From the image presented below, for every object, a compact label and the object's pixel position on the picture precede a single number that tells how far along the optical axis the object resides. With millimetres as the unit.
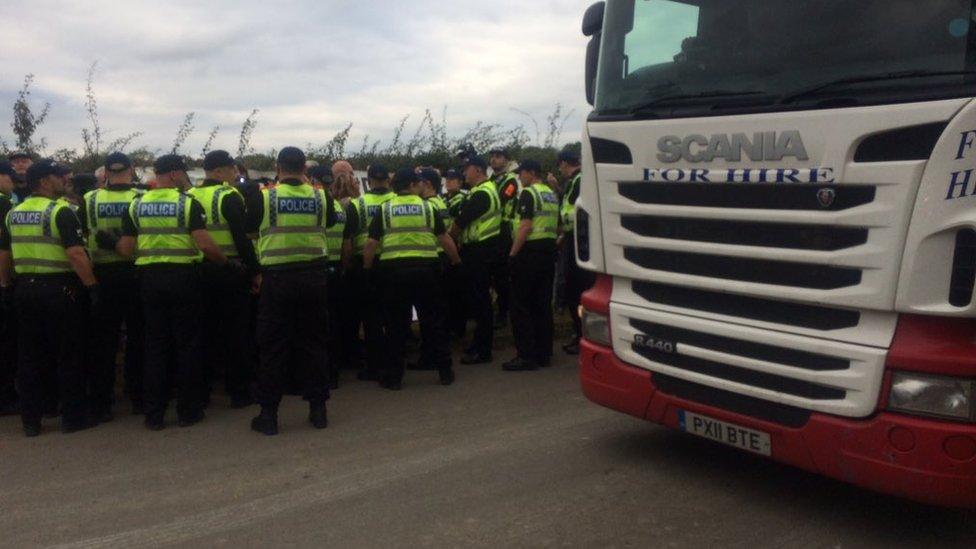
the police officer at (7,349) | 7117
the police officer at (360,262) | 7902
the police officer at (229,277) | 6887
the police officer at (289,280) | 6242
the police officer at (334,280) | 7770
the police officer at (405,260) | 7445
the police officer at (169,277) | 6422
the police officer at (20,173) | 7719
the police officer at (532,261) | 8148
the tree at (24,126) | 10839
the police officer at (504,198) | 8797
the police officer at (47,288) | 6312
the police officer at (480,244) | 8461
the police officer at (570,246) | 8812
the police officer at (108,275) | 6754
